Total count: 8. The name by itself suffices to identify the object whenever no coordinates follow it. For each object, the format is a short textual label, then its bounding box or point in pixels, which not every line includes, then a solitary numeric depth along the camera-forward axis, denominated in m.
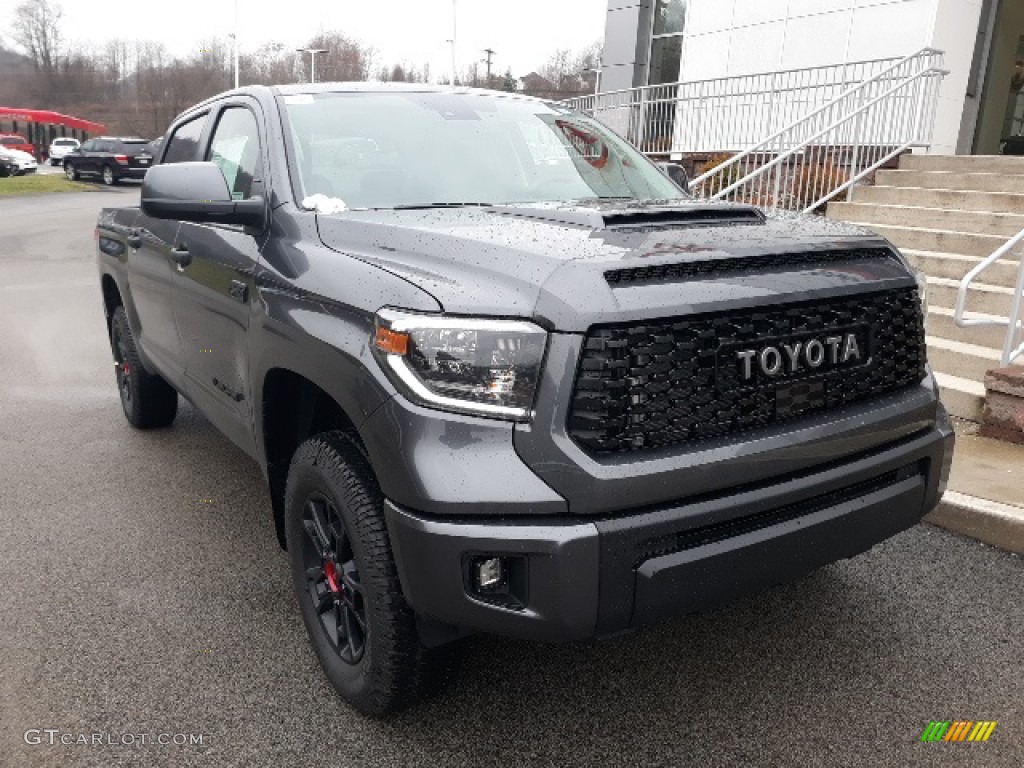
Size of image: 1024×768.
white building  12.02
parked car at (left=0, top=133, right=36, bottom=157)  49.00
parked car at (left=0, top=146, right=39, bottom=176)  35.25
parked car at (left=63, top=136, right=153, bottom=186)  33.38
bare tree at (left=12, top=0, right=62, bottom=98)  96.50
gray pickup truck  1.97
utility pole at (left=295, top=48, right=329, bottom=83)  41.66
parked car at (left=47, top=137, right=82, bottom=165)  51.22
